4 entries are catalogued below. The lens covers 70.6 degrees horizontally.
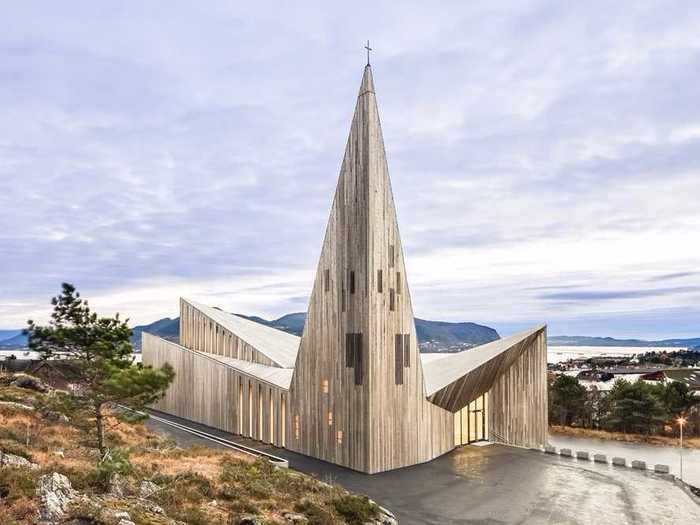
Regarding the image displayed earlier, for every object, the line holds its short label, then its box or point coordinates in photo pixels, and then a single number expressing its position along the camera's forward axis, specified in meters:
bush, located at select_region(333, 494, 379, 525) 12.37
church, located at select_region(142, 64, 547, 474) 19.58
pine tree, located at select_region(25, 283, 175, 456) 13.87
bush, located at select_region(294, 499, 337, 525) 11.56
